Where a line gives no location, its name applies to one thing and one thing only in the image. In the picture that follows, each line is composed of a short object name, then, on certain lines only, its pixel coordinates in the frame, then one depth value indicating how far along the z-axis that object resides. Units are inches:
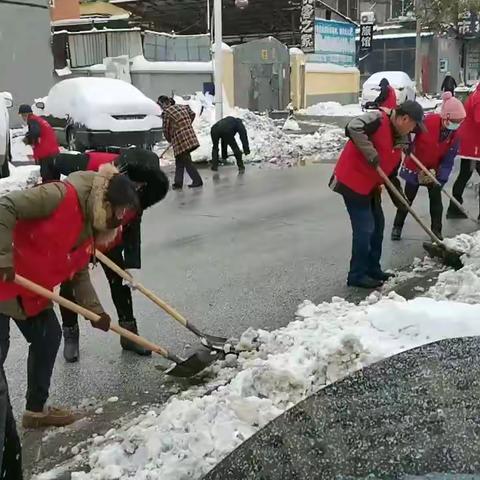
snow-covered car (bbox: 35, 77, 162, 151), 573.9
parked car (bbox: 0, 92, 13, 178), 465.7
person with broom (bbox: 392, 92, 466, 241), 315.3
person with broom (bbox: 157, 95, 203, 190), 492.4
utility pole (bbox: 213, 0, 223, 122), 709.9
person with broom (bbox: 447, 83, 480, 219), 370.0
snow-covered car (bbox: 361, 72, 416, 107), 1052.2
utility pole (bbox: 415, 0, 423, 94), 1376.7
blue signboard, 1266.2
